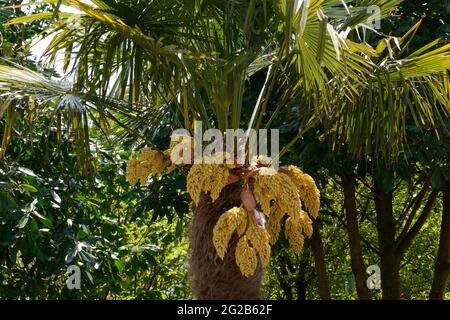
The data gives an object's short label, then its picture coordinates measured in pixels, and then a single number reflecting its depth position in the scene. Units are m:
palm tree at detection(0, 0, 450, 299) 4.62
